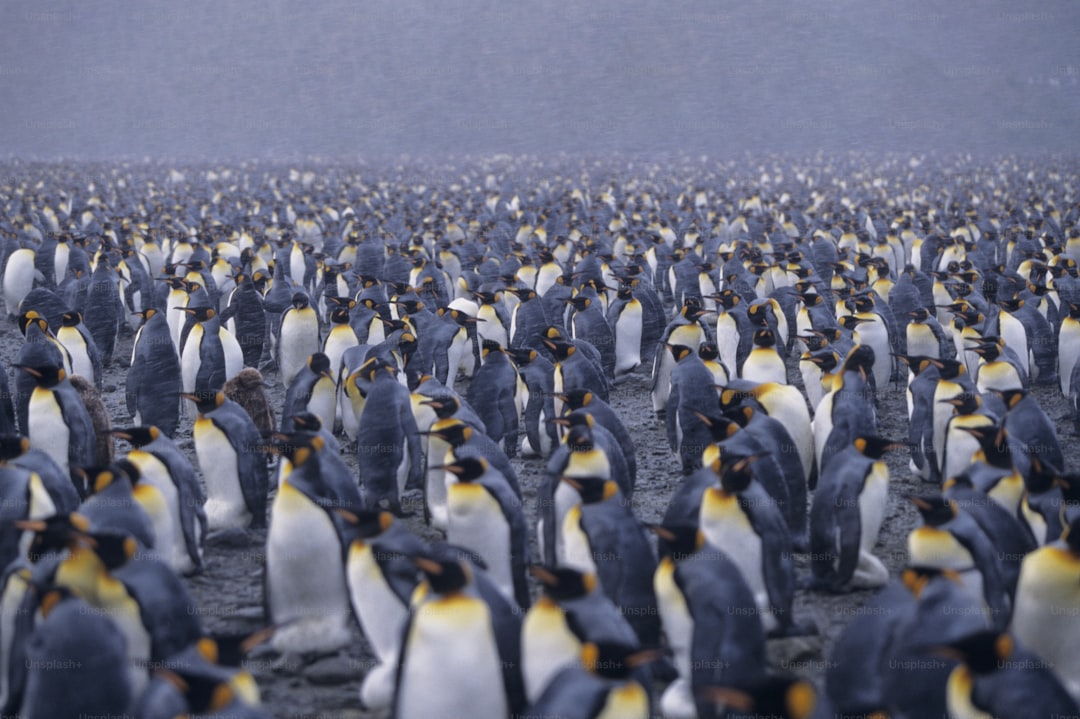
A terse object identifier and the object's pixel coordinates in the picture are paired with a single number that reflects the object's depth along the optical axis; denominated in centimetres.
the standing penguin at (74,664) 250
